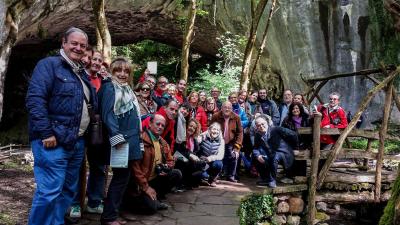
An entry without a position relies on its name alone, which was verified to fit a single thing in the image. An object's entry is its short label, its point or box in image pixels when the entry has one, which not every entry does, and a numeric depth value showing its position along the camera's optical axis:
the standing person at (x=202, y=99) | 8.53
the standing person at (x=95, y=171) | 4.49
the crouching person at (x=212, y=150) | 7.07
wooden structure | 6.12
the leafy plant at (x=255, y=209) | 5.44
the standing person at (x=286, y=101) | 8.93
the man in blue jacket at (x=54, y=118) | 3.44
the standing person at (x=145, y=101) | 5.32
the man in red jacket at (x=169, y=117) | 5.84
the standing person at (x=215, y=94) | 9.17
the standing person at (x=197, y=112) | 7.88
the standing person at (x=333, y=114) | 7.83
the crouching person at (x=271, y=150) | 7.12
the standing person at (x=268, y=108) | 9.42
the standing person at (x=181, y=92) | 7.87
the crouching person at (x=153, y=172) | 4.65
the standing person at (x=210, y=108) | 8.36
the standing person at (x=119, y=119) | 4.11
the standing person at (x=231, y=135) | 7.68
